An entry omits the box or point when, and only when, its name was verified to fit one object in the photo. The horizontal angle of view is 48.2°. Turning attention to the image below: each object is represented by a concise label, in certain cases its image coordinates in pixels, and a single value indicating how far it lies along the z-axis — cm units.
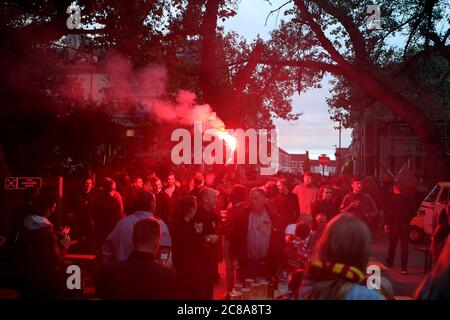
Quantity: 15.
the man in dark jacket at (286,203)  955
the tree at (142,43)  1130
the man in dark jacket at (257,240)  623
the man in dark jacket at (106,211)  820
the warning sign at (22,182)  995
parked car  1270
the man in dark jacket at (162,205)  919
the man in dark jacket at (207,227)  575
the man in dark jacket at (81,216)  959
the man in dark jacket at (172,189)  1010
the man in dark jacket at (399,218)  995
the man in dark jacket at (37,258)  500
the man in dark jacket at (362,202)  986
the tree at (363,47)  1378
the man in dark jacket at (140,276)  355
